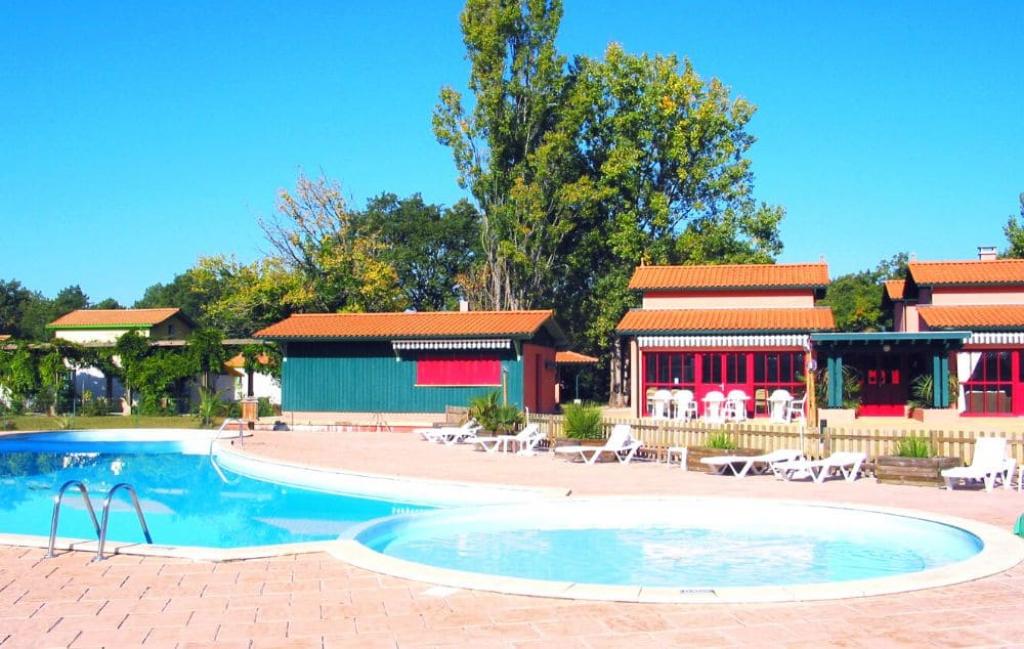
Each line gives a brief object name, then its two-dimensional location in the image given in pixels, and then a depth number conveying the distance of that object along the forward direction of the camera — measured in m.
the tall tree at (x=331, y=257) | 39.34
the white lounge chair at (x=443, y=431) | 21.94
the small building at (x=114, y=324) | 41.31
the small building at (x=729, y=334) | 25.97
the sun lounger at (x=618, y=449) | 17.11
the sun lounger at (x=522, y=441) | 19.20
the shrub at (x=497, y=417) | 21.09
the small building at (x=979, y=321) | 25.28
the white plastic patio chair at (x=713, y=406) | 23.38
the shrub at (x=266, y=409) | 29.61
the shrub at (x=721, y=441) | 15.98
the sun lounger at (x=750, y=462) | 14.86
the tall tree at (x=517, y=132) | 35.19
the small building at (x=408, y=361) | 27.28
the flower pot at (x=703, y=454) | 15.41
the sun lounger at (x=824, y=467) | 14.30
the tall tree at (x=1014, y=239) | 41.36
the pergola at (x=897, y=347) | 24.42
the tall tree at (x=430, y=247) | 53.03
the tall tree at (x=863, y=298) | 46.34
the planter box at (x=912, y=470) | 13.41
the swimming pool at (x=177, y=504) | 12.15
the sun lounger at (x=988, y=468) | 12.95
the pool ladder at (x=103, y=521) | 7.96
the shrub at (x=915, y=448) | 14.10
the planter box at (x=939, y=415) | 23.45
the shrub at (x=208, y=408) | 26.92
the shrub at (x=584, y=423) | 18.34
